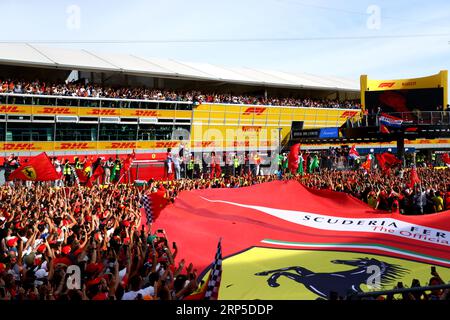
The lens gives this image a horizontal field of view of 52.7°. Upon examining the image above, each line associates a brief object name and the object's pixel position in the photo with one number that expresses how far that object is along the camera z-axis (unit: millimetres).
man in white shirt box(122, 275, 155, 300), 5566
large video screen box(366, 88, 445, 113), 43469
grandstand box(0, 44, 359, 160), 32219
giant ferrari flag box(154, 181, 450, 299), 7160
